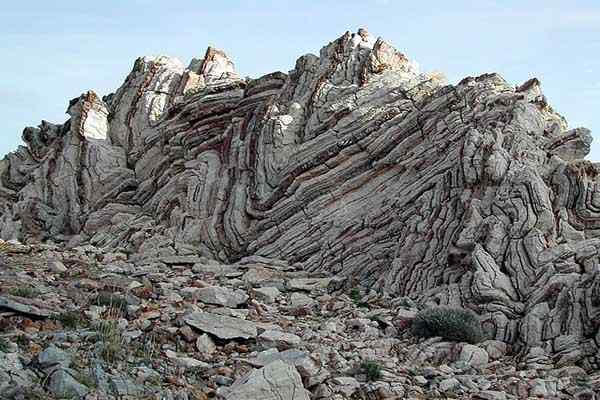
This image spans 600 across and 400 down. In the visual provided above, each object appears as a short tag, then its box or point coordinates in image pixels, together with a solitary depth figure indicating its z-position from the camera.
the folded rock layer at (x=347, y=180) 20.86
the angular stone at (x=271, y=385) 13.82
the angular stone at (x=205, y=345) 16.38
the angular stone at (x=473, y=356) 17.36
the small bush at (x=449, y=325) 18.33
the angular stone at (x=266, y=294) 21.78
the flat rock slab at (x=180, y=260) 25.47
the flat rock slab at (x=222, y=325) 17.11
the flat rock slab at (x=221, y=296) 20.23
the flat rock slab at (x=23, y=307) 16.50
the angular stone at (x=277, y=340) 17.00
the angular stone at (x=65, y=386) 12.62
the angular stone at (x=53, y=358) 13.52
